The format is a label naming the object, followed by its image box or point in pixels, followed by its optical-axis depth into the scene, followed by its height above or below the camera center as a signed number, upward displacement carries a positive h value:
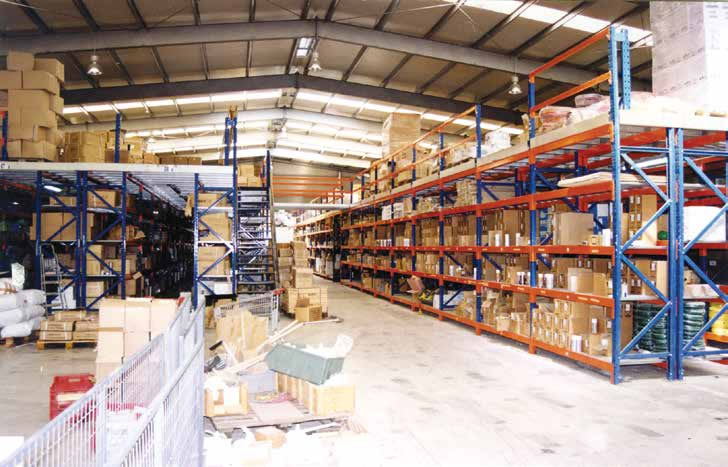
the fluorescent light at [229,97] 18.38 +5.20
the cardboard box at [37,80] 9.85 +3.07
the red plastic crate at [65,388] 4.62 -1.22
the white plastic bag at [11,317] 8.32 -1.06
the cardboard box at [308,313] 11.63 -1.44
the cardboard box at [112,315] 6.08 -0.76
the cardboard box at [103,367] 5.86 -1.29
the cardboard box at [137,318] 6.19 -0.81
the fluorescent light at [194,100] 17.88 +4.94
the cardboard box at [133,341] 6.08 -1.05
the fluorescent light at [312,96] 18.80 +5.32
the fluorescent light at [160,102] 17.55 +4.76
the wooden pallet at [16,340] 8.56 -1.51
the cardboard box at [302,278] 12.65 -0.73
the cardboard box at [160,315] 6.29 -0.78
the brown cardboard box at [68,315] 8.70 -1.08
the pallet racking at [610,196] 6.22 +0.70
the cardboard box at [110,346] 5.99 -1.09
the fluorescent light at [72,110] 16.75 +4.33
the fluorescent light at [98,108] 16.97 +4.45
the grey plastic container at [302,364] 4.71 -1.06
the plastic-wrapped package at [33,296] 8.91 -0.81
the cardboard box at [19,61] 9.75 +3.37
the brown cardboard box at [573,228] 7.29 +0.23
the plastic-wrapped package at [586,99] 7.71 +2.10
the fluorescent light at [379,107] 19.09 +4.95
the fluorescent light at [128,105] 17.19 +4.60
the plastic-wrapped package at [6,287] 8.52 -0.61
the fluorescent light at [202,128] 21.24 +4.83
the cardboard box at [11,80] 9.76 +3.06
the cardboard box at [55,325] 8.51 -1.22
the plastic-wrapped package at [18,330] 8.38 -1.28
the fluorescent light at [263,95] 18.77 +5.37
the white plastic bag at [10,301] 8.34 -0.82
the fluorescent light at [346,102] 18.78 +5.10
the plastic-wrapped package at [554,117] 7.61 +1.83
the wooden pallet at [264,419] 4.44 -1.43
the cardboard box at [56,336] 8.47 -1.37
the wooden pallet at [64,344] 8.46 -1.53
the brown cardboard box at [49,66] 10.08 +3.41
